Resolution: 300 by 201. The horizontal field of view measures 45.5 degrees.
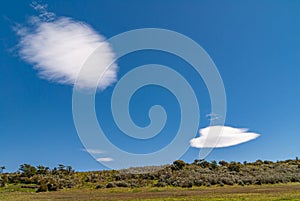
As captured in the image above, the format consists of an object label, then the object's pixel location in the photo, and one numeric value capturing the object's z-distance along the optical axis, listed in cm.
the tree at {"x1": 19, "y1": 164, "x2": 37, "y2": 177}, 5776
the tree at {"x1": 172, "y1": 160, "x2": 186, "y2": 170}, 5778
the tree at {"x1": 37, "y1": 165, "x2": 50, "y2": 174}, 6253
